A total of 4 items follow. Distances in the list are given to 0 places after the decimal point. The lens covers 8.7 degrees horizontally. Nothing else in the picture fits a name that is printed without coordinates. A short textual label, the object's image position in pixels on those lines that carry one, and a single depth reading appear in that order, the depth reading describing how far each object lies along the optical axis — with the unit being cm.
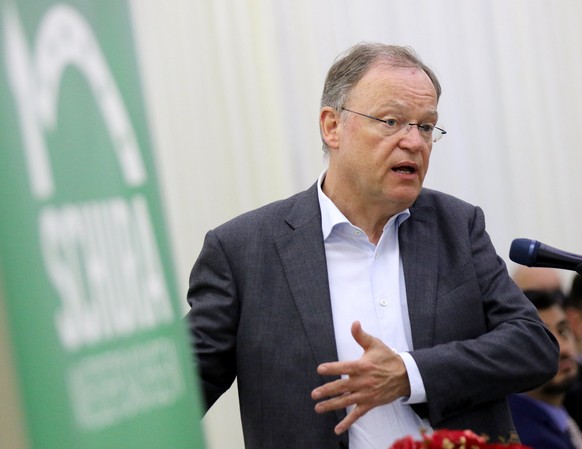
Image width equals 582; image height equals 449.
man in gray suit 546
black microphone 530
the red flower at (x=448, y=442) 498
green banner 401
